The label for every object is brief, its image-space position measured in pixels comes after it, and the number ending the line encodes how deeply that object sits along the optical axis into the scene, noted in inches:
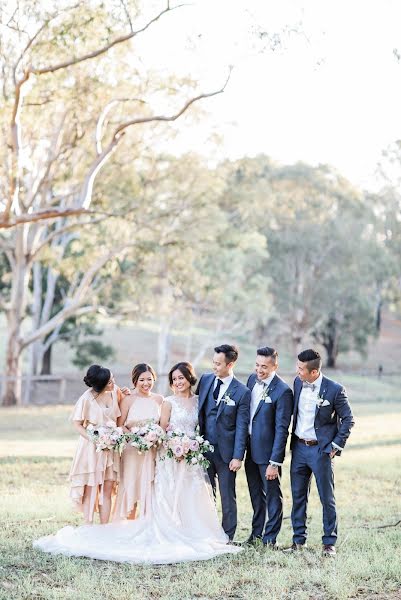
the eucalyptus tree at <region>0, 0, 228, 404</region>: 644.7
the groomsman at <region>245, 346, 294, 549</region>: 318.0
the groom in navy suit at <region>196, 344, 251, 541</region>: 322.7
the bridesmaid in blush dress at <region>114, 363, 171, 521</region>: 330.3
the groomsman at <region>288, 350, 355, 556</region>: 311.6
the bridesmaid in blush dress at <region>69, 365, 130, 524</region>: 330.0
